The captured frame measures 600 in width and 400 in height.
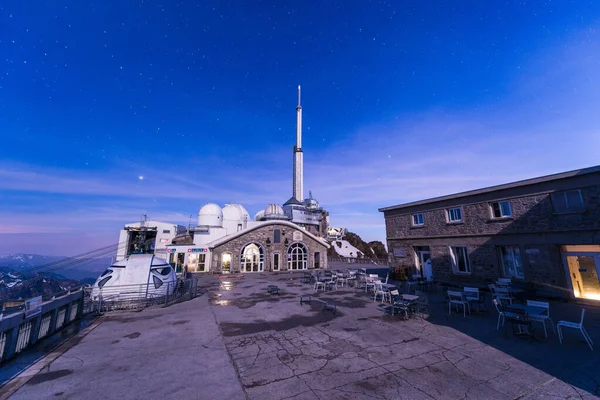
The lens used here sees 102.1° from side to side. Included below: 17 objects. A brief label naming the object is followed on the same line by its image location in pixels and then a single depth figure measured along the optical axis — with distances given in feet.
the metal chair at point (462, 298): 32.17
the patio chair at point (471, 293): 33.17
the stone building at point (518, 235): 38.70
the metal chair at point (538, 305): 23.55
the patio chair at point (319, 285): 54.07
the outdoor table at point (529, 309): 25.22
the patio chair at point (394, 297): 35.78
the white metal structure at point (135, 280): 43.06
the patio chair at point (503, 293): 35.96
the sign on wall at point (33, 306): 24.16
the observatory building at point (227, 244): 93.04
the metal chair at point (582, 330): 21.03
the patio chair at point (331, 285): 54.46
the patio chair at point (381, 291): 41.72
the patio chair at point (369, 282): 51.39
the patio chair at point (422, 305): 33.91
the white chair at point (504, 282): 41.60
